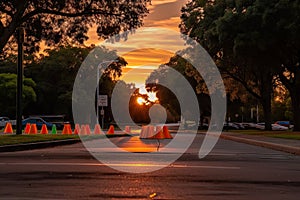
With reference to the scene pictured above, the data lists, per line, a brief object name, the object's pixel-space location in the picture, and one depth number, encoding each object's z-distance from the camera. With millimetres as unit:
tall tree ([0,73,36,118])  88438
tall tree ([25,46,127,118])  98625
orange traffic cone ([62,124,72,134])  46344
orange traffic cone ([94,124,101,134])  46338
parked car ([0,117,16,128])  77812
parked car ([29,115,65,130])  85625
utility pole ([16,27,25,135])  32781
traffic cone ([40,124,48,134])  46688
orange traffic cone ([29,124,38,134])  45219
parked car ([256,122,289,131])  90438
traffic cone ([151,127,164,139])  40366
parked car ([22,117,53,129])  77438
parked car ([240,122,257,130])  97812
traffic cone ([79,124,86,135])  44553
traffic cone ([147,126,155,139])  41219
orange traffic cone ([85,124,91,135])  44969
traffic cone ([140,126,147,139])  42266
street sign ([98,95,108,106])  50938
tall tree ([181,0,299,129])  48750
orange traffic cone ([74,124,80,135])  44128
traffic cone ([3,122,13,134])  46625
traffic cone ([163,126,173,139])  41222
